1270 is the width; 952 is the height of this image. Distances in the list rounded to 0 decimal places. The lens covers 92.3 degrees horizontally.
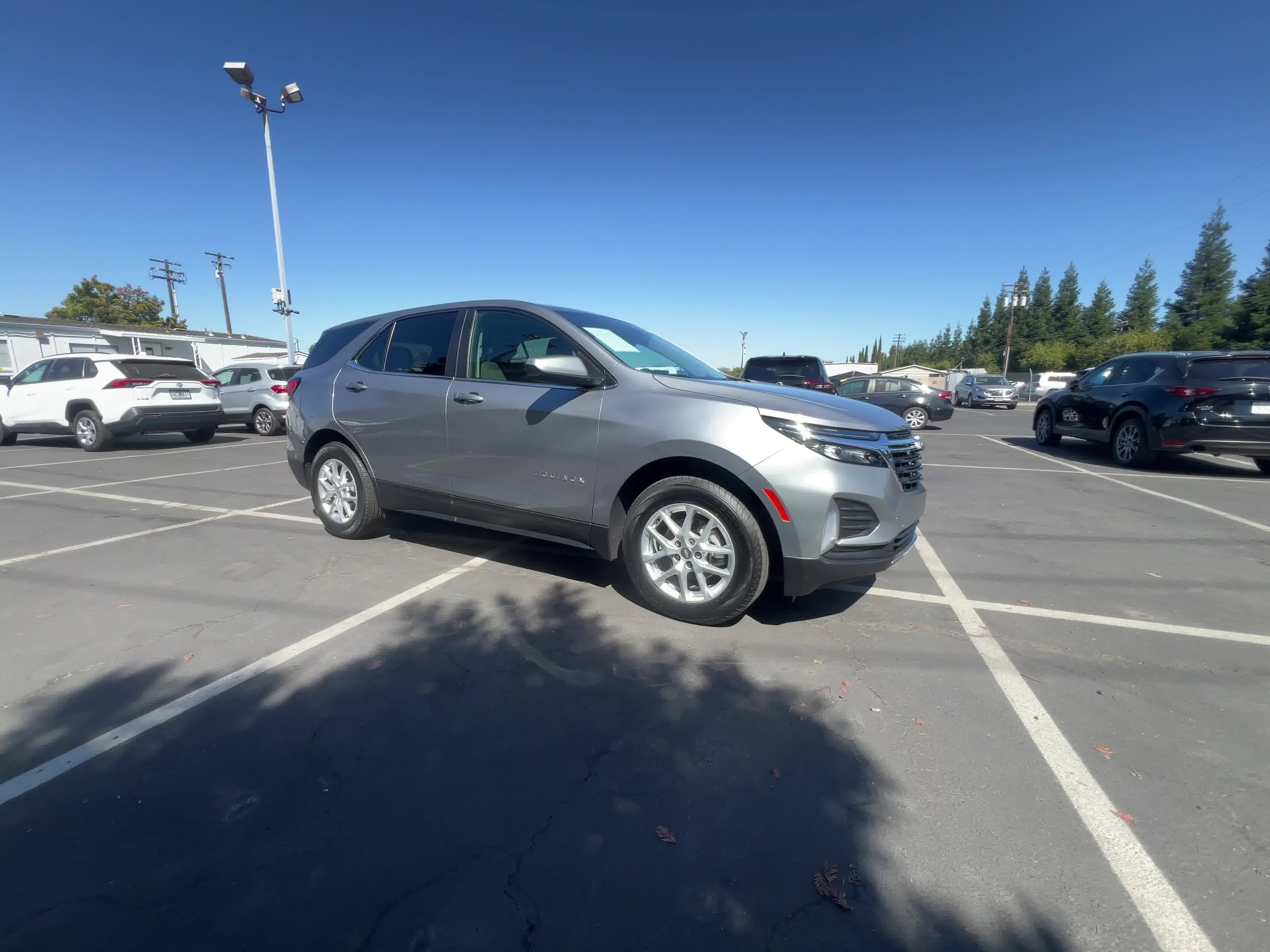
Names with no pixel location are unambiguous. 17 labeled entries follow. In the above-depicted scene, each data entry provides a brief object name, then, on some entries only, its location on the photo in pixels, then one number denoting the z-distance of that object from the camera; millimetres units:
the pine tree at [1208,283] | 57469
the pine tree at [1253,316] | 43812
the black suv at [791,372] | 12680
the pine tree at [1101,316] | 70688
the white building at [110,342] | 29656
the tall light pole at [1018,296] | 46250
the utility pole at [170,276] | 50812
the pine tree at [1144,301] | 66500
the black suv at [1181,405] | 7852
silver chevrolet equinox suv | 3213
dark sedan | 16812
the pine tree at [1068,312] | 72125
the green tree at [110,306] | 50250
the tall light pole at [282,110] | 15031
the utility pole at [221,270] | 49469
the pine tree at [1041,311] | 75062
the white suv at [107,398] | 10500
